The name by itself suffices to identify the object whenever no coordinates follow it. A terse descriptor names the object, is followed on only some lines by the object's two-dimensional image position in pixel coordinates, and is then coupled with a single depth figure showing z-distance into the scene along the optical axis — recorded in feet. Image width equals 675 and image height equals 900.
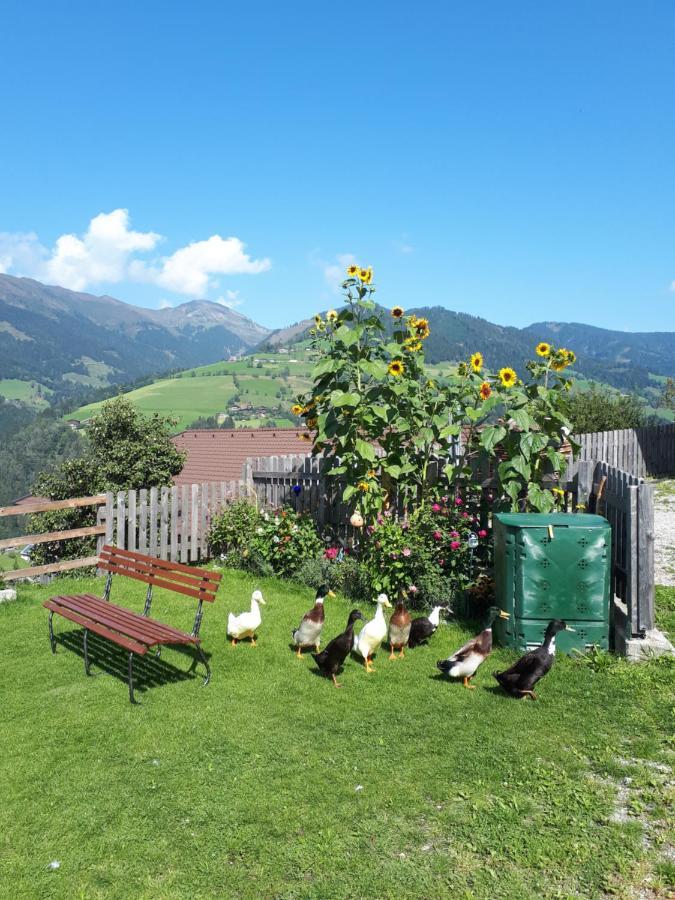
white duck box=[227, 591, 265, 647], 20.88
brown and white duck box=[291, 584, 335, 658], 19.63
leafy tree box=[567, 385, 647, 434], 114.32
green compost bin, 18.93
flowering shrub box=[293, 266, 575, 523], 23.07
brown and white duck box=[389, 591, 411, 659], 19.94
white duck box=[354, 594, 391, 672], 18.84
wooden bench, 17.04
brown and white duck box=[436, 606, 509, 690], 17.29
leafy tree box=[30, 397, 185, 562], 67.51
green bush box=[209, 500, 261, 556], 32.40
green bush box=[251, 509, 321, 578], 29.48
